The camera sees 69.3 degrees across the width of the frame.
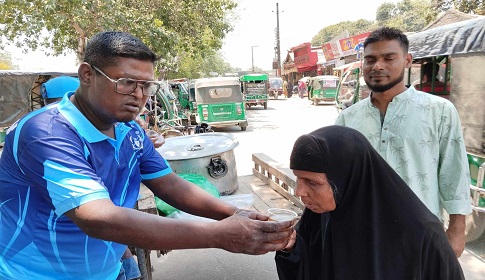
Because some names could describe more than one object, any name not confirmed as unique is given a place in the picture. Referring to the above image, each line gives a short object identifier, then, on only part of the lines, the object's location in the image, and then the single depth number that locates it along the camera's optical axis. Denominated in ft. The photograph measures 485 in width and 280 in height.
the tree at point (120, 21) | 28.55
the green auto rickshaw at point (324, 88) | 73.46
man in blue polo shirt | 3.57
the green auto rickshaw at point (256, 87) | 74.18
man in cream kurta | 6.57
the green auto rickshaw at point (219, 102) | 43.27
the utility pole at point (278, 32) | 133.59
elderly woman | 4.34
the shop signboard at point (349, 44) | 90.16
